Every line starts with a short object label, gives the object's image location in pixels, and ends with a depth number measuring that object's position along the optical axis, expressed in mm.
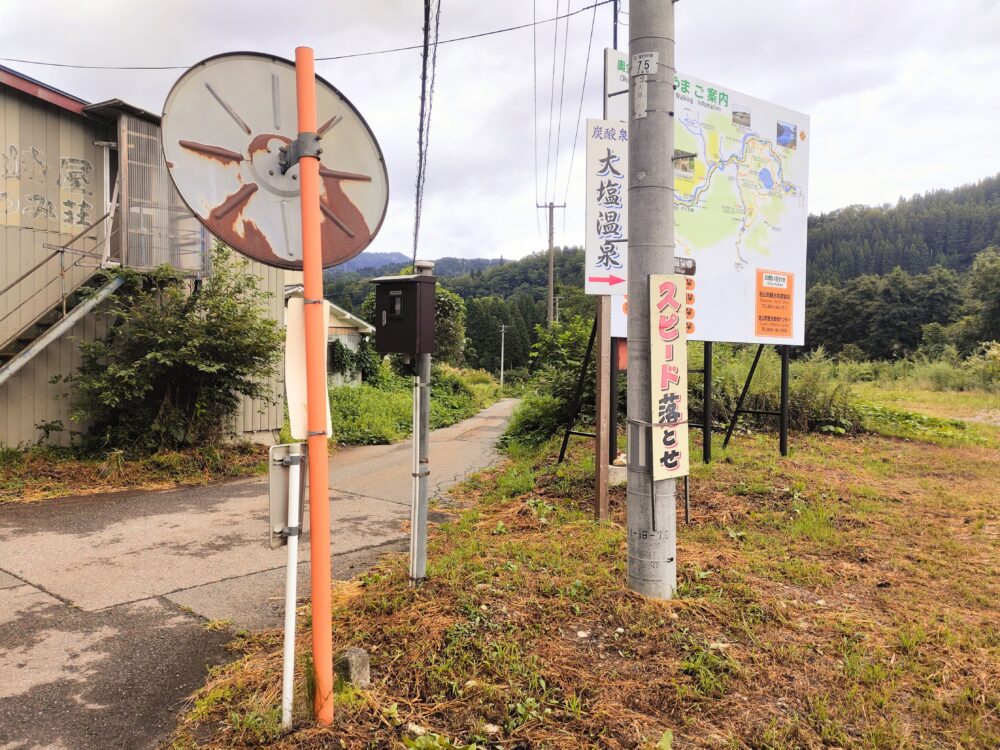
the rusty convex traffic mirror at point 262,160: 2264
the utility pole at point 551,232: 30531
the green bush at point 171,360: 8359
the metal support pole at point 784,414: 8422
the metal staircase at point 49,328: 7633
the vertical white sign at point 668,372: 3736
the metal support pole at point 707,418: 7469
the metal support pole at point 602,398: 5836
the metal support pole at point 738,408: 8453
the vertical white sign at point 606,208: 5762
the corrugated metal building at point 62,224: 8234
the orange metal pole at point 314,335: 2479
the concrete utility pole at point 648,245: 3781
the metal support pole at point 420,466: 4016
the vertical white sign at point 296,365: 2461
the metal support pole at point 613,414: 6117
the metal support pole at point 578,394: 7250
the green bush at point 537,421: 10828
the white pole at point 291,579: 2510
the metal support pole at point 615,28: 9492
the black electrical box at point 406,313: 3844
